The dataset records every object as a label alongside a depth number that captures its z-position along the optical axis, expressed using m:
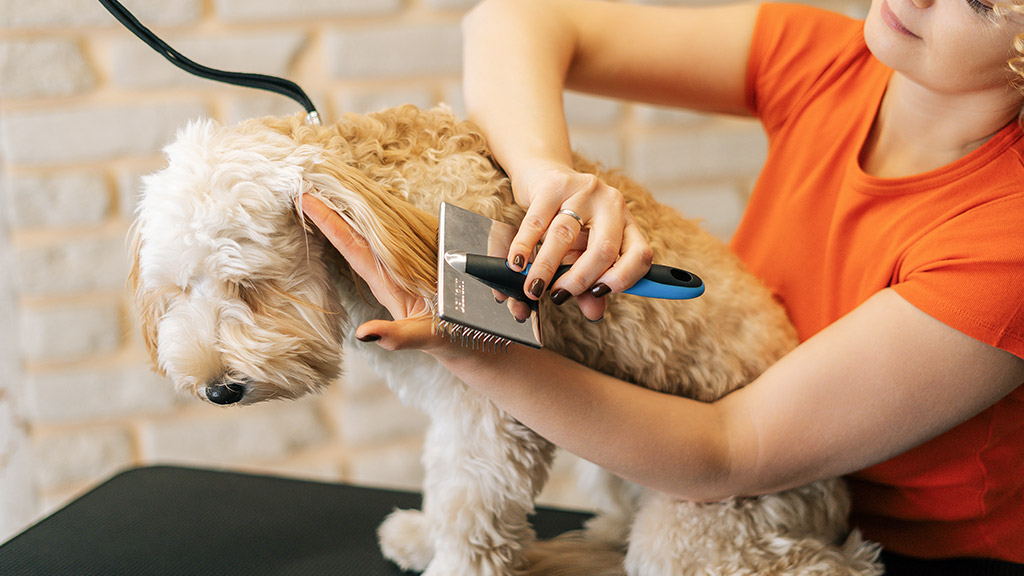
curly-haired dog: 0.57
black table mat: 0.90
